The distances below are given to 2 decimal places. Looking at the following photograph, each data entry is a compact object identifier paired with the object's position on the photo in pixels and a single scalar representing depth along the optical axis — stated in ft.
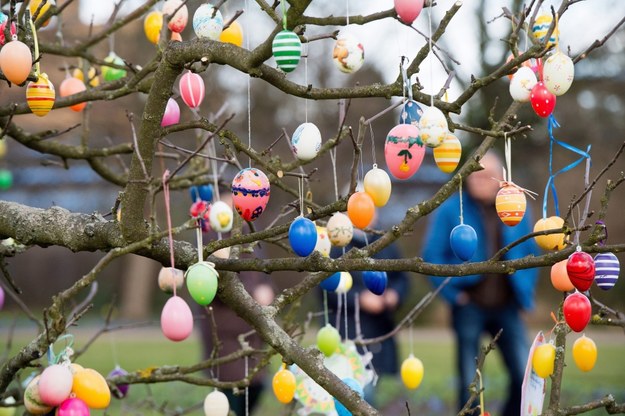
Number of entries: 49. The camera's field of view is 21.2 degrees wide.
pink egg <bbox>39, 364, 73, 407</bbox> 12.36
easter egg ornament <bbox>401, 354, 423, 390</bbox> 21.29
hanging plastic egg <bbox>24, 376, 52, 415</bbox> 12.82
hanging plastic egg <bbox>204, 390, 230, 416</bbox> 17.01
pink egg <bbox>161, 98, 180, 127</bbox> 16.66
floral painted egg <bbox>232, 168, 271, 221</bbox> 13.20
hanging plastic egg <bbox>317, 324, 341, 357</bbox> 18.55
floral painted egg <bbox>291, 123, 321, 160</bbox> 13.97
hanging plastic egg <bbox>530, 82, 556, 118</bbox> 13.78
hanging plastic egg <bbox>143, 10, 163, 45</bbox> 18.97
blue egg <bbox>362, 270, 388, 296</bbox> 16.56
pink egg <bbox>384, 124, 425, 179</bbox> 12.86
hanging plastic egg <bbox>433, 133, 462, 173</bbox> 13.70
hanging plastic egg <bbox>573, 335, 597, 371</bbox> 15.53
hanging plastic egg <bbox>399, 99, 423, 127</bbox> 12.74
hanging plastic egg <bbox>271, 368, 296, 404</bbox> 16.24
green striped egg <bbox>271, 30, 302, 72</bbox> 11.35
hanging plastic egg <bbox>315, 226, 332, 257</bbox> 16.69
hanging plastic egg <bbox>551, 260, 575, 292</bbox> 13.90
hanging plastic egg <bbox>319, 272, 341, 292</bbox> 16.62
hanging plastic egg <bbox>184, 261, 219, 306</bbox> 12.43
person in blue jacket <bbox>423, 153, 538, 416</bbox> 30.76
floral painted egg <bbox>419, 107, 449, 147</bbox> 11.99
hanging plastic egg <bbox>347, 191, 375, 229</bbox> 13.61
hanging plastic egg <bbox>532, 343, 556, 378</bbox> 13.99
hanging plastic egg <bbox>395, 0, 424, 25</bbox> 11.81
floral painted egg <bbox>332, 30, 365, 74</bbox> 12.68
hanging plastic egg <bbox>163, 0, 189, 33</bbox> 16.47
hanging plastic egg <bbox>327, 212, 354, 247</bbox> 14.75
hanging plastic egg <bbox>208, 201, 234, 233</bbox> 14.65
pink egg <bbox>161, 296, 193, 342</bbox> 12.55
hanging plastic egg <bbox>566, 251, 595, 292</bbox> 12.20
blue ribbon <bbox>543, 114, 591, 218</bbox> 14.08
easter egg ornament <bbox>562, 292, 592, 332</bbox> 13.12
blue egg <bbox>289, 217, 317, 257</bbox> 13.27
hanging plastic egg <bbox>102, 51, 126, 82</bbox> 20.72
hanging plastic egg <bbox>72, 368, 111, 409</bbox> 12.82
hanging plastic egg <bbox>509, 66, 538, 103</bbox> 14.03
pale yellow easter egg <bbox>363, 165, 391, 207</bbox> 14.11
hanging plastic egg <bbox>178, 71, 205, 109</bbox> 14.28
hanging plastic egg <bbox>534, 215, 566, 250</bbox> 13.88
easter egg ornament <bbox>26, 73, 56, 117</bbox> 14.04
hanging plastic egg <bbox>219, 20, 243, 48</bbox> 17.22
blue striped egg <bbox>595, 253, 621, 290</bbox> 13.46
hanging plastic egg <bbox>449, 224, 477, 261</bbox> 14.12
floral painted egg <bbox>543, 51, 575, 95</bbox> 13.36
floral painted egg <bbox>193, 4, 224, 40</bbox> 13.96
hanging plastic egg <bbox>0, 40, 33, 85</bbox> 12.96
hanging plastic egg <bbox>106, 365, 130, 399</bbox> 19.55
